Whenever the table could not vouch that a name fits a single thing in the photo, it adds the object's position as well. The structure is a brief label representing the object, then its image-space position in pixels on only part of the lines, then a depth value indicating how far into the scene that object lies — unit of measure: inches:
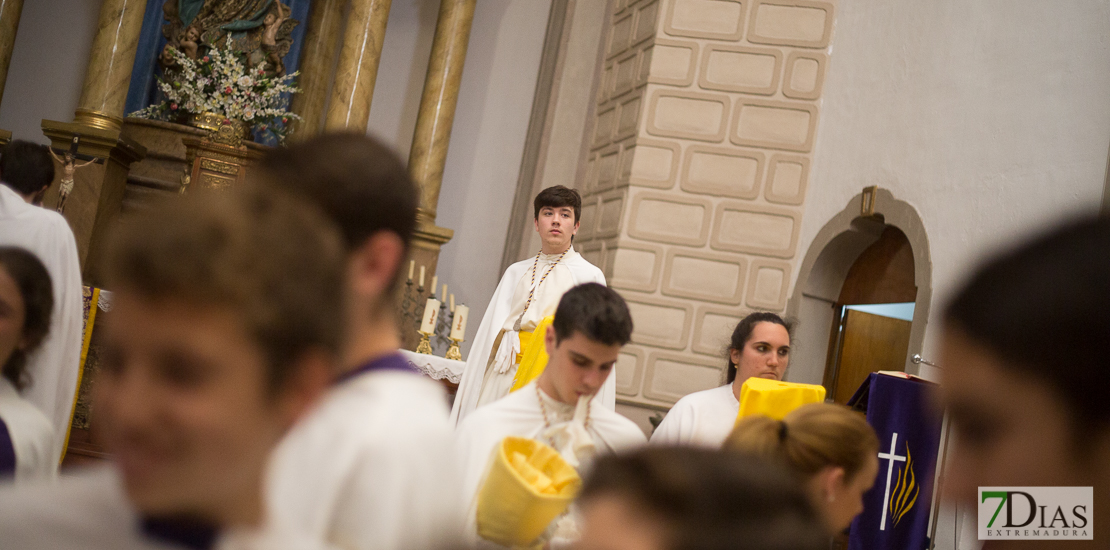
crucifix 260.4
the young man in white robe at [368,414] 43.6
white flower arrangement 301.0
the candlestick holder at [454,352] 256.5
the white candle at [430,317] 252.7
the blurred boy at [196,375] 28.8
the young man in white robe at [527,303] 186.9
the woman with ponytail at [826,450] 72.6
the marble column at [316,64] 337.7
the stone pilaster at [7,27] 300.5
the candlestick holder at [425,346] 263.1
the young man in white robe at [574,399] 90.4
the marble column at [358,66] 313.0
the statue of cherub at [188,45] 316.5
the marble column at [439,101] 325.1
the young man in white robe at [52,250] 117.5
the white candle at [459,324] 256.7
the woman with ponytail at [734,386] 135.6
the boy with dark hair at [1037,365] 32.0
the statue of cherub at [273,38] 324.5
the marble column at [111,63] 279.9
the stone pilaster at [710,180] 292.0
